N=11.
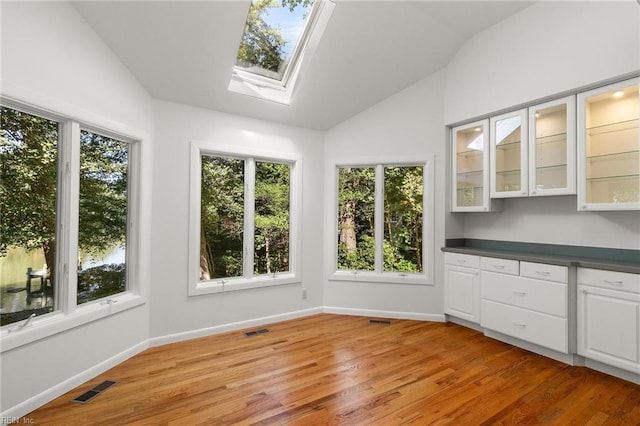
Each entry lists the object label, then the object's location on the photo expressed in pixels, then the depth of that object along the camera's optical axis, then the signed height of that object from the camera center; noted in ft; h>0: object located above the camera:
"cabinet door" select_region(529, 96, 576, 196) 9.61 +2.18
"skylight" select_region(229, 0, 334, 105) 9.66 +5.62
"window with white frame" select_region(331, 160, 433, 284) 13.48 -0.24
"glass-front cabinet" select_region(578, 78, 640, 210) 8.59 +1.95
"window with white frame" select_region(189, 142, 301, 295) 11.56 -0.11
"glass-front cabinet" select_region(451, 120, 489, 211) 11.98 +1.92
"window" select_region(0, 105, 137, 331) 6.92 +0.00
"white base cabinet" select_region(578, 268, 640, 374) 7.95 -2.54
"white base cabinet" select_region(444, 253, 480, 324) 11.66 -2.57
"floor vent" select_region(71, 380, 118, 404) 7.32 -4.16
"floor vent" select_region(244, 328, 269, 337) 11.53 -4.18
